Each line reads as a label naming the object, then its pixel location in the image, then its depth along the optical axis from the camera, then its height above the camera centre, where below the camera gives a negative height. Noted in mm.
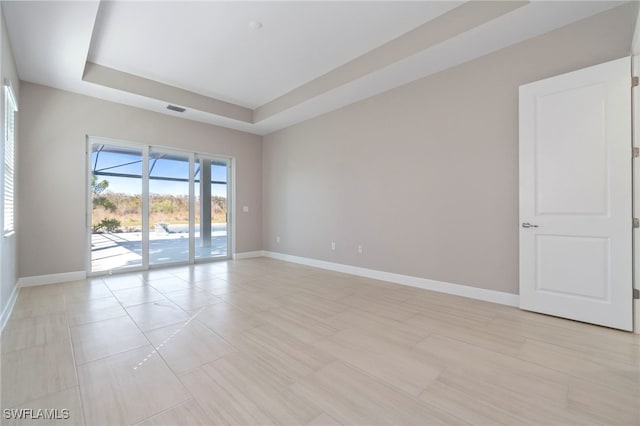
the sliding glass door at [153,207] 4824 +114
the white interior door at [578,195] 2553 +149
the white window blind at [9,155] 3055 +683
